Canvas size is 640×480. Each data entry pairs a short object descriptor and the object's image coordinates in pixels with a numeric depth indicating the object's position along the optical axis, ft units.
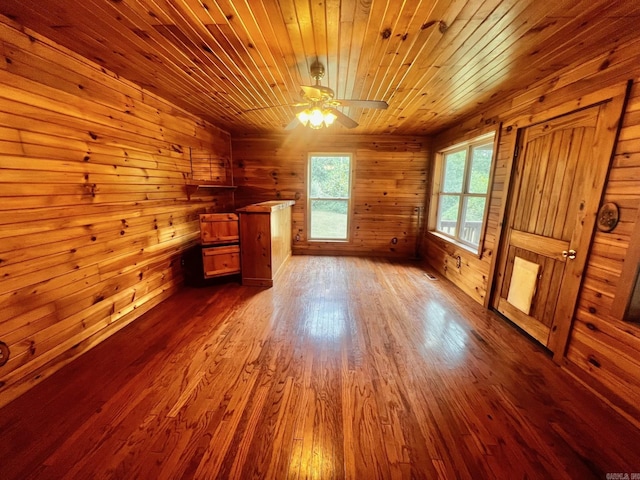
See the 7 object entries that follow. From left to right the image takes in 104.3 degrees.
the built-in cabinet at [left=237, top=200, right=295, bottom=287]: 11.28
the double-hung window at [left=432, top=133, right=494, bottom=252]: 11.02
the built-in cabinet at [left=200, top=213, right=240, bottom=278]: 10.91
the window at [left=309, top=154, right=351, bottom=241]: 16.60
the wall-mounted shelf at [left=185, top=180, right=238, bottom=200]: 11.65
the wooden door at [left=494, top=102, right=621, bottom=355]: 6.07
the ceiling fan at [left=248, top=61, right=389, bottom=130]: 6.74
